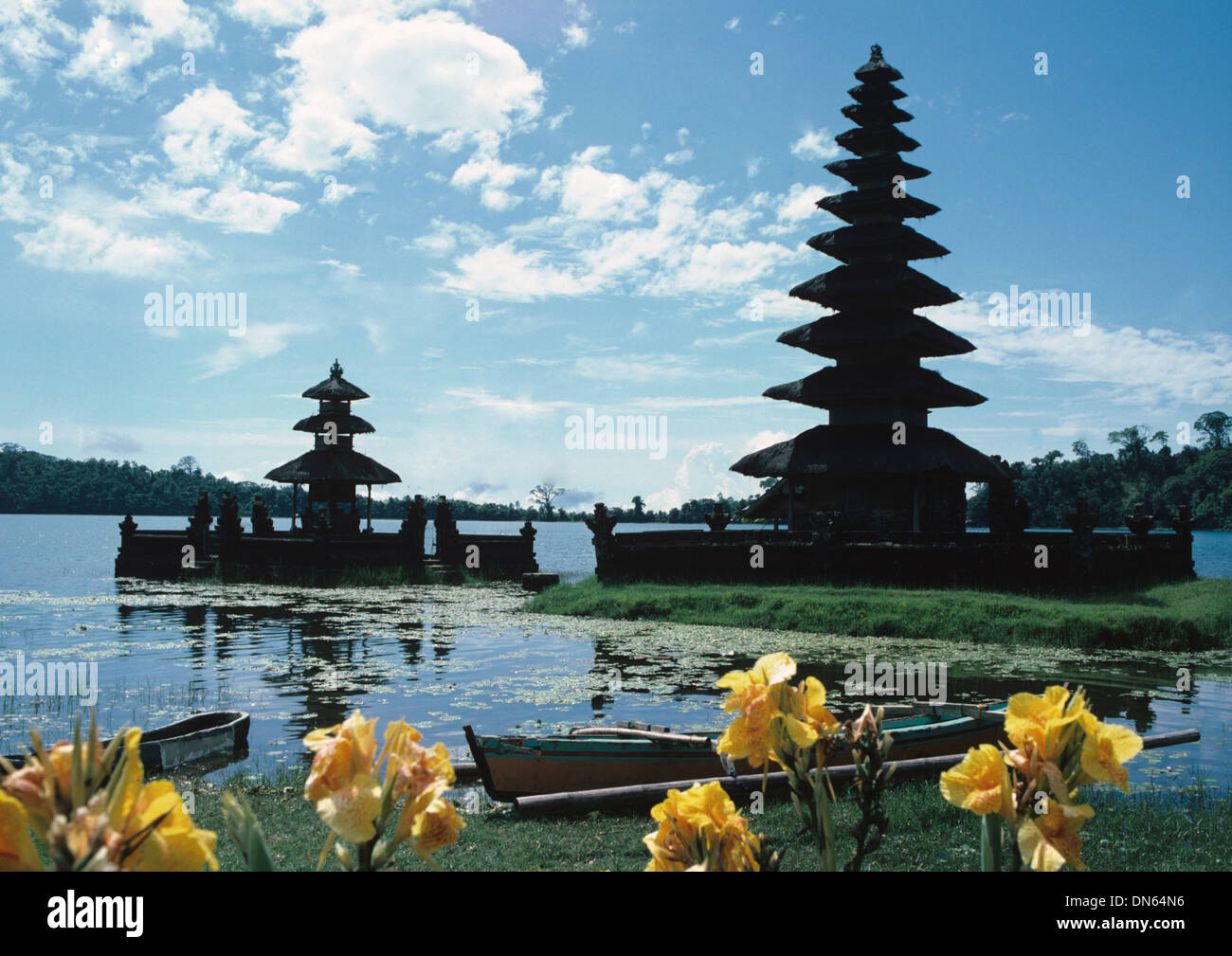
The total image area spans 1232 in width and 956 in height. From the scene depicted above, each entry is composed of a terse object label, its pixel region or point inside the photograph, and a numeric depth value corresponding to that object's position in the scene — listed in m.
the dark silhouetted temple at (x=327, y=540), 41.66
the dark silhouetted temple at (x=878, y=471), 28.08
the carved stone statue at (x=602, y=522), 32.81
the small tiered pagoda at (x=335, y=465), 45.97
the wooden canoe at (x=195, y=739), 11.58
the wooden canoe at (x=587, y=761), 10.13
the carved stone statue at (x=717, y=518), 33.97
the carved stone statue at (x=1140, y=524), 29.48
